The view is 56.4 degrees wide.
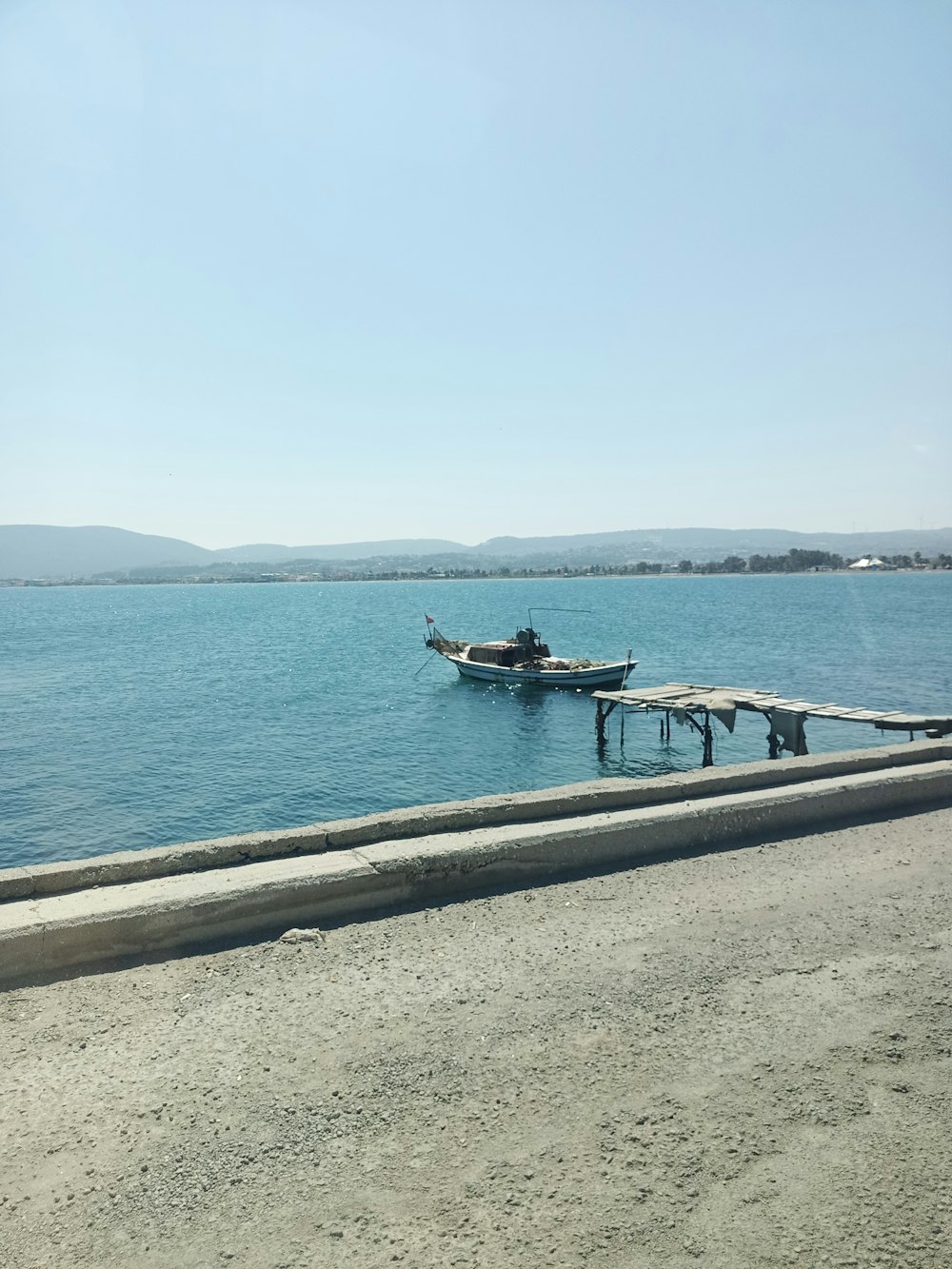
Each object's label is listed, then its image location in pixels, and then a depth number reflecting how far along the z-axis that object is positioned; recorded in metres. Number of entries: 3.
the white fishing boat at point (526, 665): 42.44
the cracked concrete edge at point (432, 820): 6.57
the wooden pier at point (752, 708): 19.86
